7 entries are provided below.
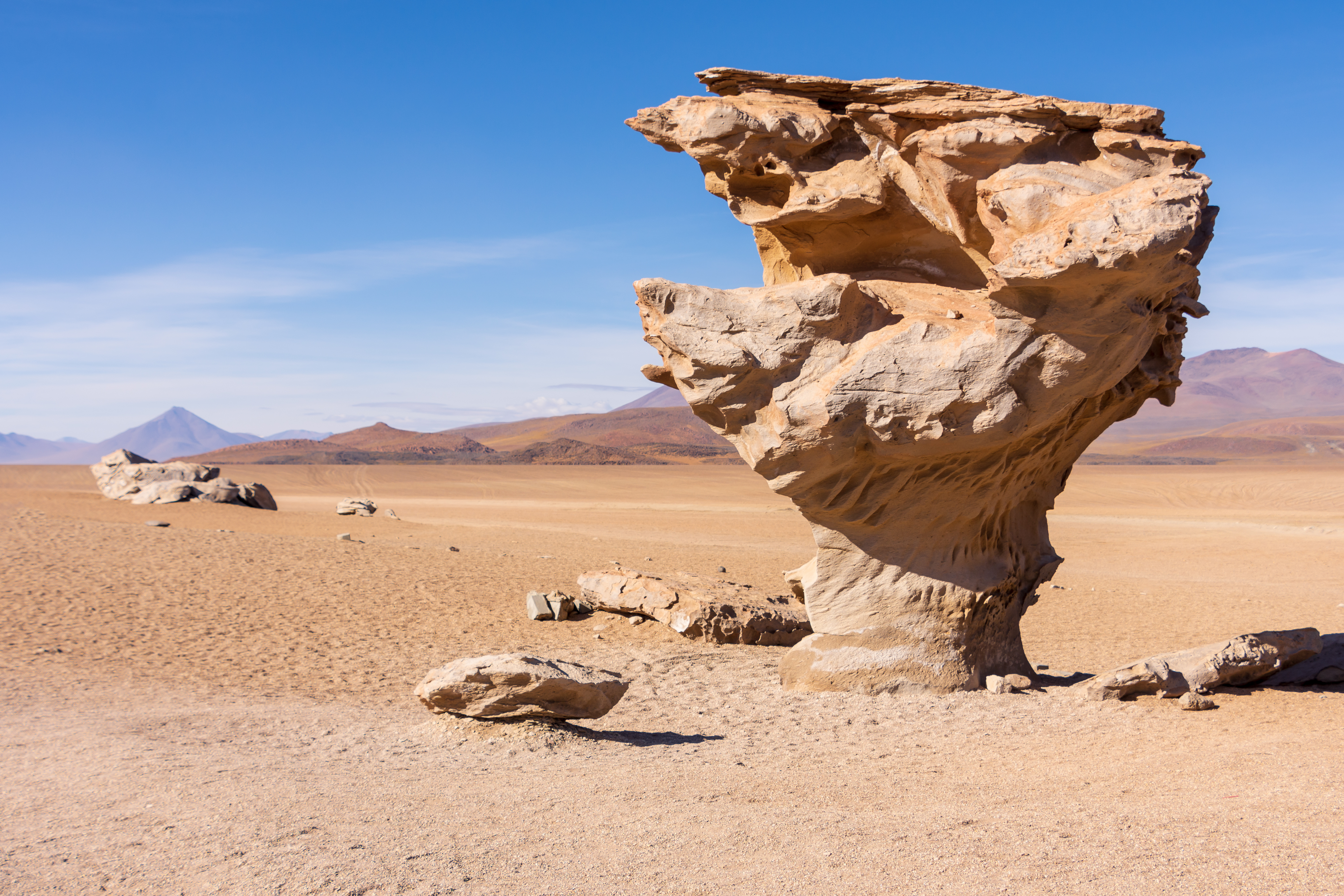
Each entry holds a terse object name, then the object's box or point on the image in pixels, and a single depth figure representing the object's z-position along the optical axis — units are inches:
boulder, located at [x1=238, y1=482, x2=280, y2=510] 924.6
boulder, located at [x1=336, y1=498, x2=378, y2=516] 967.6
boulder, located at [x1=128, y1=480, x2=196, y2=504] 877.8
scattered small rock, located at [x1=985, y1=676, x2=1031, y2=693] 335.6
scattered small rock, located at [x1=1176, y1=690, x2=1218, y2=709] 299.3
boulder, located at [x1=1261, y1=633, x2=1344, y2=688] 339.0
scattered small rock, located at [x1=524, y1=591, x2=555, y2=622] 496.7
